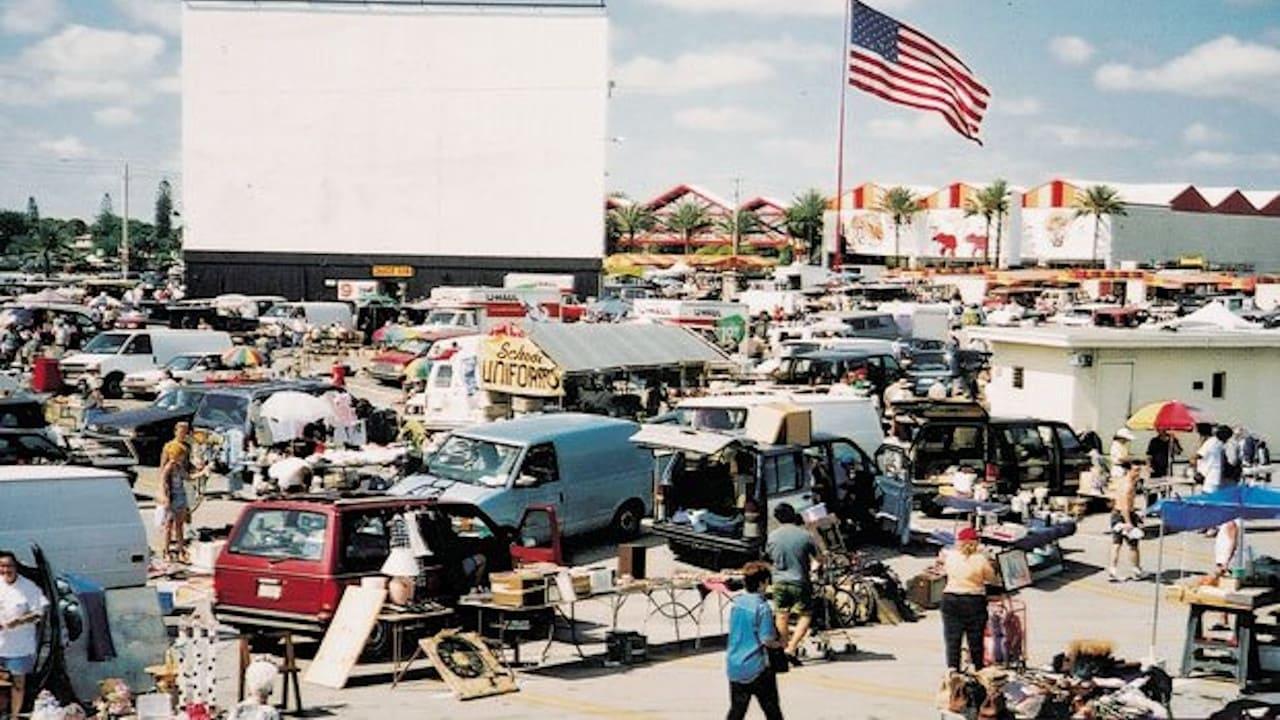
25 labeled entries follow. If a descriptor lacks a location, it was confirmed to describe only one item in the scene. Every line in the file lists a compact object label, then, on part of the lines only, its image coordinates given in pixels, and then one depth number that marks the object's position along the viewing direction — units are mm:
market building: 116438
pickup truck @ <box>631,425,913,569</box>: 17781
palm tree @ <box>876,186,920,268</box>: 125500
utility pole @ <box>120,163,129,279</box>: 98938
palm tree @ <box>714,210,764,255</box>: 132125
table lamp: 12961
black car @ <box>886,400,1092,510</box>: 22688
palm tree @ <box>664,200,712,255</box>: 130625
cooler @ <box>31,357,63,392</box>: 34844
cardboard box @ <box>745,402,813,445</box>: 18297
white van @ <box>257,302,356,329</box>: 53875
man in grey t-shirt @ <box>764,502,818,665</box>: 13953
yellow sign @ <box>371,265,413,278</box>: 80938
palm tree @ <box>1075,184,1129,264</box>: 111562
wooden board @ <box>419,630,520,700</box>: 12328
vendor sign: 26906
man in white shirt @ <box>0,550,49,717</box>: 10867
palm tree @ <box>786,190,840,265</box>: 135000
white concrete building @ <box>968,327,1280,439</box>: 27703
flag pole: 46144
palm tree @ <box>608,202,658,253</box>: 130875
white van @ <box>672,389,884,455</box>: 23312
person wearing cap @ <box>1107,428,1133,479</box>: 23562
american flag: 41500
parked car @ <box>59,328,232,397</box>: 36281
